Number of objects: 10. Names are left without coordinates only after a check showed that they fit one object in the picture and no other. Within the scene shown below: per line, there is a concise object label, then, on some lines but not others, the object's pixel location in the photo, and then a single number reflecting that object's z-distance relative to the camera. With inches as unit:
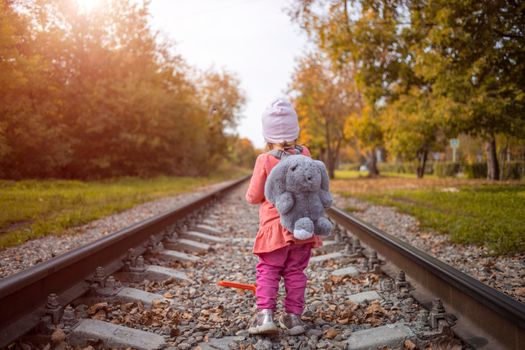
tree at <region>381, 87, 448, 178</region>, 497.8
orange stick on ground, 141.3
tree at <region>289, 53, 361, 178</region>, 1180.5
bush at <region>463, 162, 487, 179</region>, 677.3
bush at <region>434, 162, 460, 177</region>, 1048.5
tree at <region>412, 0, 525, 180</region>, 253.6
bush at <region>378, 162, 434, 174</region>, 1558.8
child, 116.6
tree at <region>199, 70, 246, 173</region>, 1737.2
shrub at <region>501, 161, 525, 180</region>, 335.6
